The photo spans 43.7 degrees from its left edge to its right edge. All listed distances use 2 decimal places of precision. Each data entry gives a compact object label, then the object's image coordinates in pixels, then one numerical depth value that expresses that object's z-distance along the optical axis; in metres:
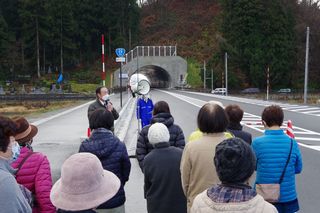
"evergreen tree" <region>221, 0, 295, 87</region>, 57.19
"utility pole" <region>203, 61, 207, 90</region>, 58.78
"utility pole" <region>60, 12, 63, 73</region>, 64.25
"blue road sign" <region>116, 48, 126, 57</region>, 16.12
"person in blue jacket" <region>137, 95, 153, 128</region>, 10.44
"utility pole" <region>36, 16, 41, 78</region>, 61.43
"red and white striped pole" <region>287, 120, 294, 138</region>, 8.18
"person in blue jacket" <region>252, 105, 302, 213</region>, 4.00
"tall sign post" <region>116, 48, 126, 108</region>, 15.14
